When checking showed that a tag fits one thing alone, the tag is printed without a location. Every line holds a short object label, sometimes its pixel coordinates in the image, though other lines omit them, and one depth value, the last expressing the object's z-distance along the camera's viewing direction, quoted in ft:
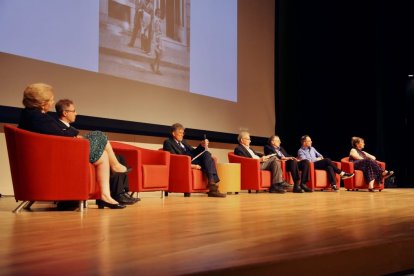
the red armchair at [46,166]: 10.23
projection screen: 15.43
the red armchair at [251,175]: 21.49
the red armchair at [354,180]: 25.40
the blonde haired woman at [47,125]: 10.39
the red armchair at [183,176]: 18.13
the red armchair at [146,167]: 15.05
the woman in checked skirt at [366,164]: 25.36
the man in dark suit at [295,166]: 22.74
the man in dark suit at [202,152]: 18.54
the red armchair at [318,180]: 23.39
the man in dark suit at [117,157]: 11.22
